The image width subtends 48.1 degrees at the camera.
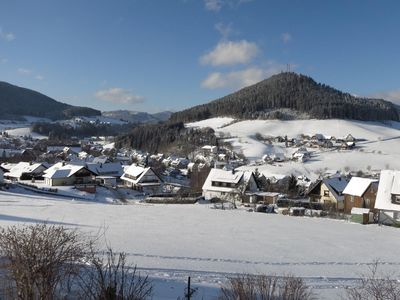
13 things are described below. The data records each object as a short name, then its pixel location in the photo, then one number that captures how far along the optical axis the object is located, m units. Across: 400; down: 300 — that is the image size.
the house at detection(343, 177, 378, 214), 49.56
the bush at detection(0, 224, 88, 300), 9.02
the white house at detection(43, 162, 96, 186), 66.75
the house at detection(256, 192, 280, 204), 56.00
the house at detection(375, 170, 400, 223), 42.97
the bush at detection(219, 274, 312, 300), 8.77
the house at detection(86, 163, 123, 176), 80.89
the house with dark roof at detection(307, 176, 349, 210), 53.41
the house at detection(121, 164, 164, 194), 71.00
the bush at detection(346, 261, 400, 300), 9.50
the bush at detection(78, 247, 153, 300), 8.53
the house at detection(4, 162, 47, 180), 75.75
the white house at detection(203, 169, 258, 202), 60.26
